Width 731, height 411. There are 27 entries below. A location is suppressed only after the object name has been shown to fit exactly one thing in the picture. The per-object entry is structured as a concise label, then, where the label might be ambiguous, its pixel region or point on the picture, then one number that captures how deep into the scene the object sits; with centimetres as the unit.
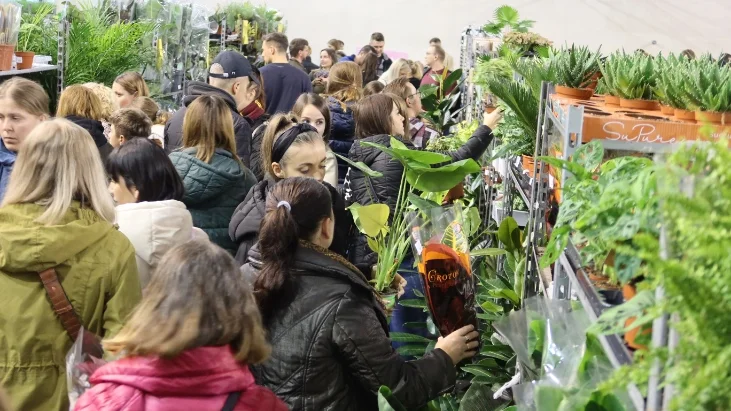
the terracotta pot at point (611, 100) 250
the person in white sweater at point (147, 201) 275
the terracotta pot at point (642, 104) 239
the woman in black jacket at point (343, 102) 494
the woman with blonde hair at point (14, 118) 354
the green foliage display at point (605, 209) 135
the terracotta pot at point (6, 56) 507
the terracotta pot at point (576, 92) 266
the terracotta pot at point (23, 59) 549
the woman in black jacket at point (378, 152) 398
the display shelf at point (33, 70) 503
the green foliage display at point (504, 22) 660
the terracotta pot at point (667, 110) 227
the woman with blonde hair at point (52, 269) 234
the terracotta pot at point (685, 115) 216
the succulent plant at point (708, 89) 209
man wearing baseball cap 468
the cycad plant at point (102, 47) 644
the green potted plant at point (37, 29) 628
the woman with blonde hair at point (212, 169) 367
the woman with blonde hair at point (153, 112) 507
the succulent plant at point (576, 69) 270
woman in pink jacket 166
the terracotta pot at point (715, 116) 209
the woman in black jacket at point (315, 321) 223
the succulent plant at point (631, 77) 244
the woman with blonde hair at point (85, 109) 442
